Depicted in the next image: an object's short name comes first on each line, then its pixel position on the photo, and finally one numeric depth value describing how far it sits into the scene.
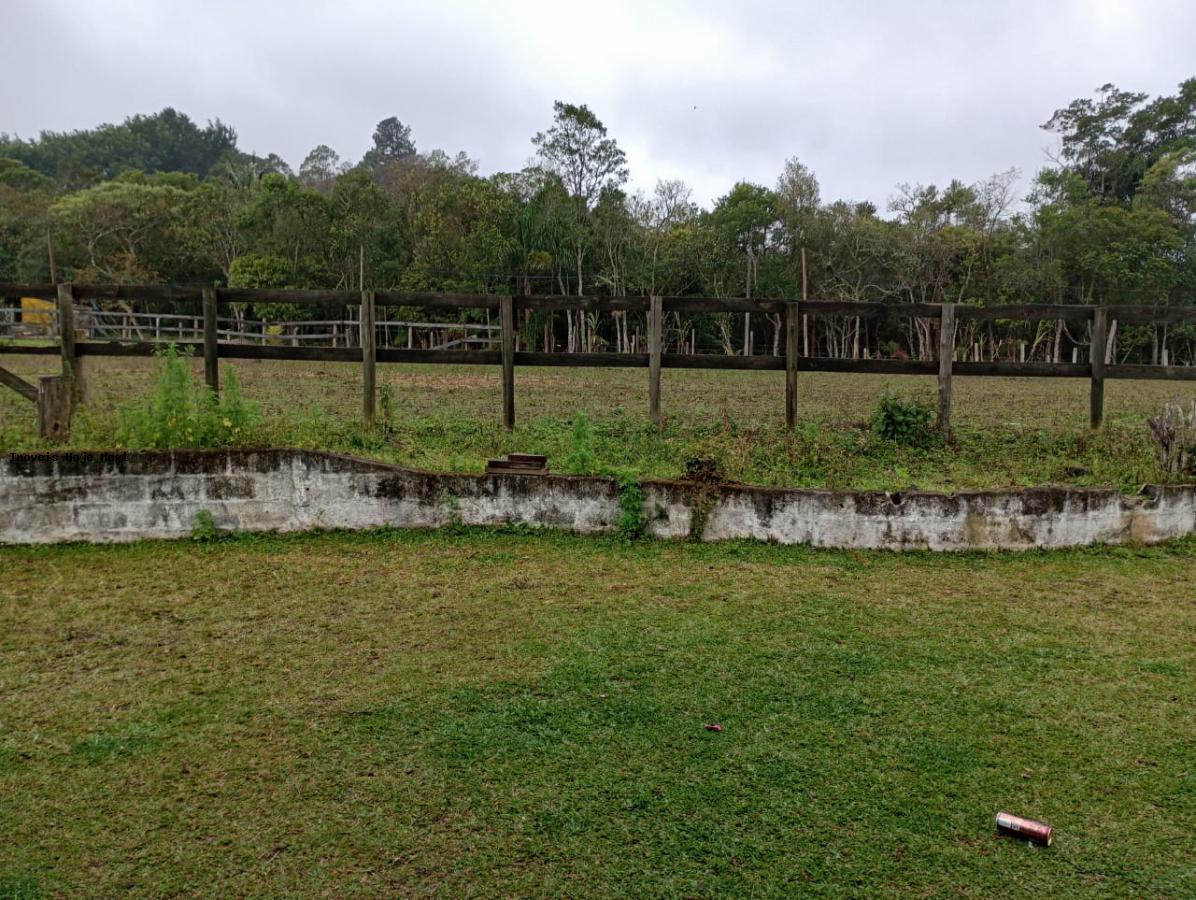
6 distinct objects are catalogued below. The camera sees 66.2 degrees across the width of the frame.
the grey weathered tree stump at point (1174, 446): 6.88
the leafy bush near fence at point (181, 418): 6.70
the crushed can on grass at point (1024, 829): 2.92
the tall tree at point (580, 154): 41.74
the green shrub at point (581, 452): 6.80
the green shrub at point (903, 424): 8.85
